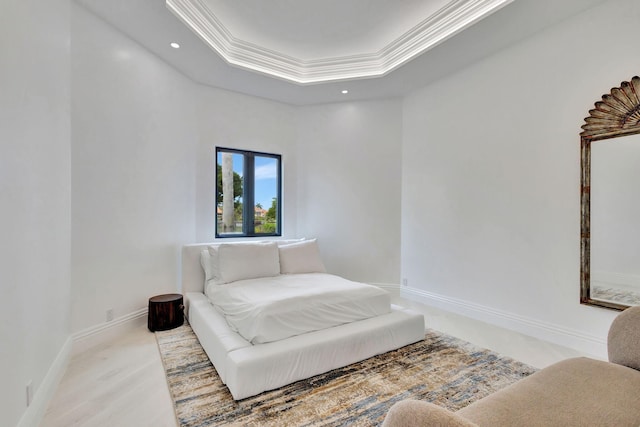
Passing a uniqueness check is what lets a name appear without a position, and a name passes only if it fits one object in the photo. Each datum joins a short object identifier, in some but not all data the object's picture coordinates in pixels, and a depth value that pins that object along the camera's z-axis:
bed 2.03
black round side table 3.15
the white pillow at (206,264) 3.46
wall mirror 2.41
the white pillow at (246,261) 3.26
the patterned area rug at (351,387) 1.83
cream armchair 0.89
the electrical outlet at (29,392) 1.66
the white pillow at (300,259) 3.69
